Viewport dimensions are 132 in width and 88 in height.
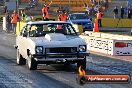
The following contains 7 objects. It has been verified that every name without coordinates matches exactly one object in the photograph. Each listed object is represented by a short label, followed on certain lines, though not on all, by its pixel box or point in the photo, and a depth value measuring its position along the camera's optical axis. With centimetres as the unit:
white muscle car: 1372
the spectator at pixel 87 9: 5481
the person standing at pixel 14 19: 3984
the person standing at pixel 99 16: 4117
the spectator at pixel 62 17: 3506
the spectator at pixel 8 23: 4258
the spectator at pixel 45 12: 3772
